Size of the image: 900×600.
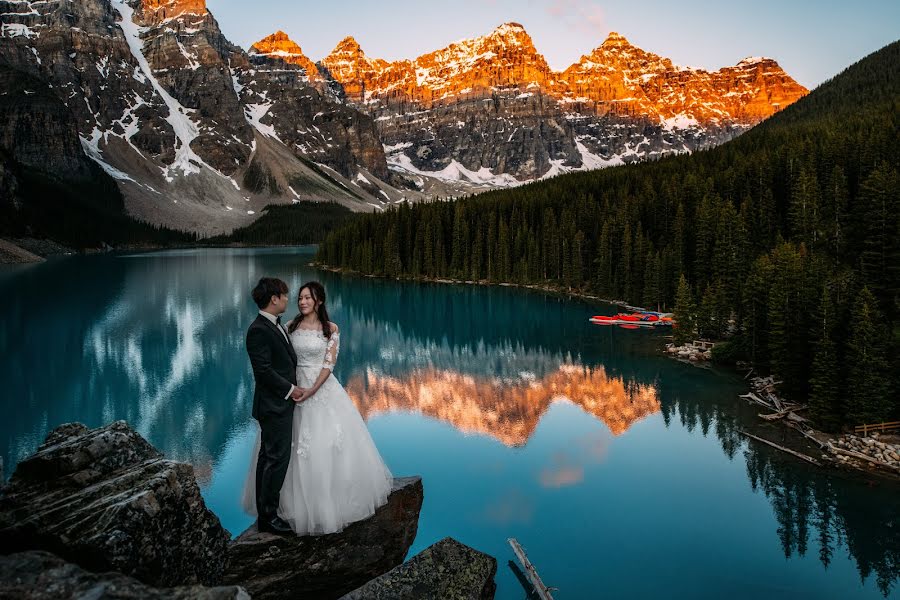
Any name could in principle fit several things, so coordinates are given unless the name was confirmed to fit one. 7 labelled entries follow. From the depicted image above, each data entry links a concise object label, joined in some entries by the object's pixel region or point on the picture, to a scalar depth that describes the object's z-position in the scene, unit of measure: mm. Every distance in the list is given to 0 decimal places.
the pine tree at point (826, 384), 23375
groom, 8383
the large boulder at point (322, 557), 8430
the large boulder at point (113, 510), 5500
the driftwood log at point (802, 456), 20803
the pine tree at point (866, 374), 22266
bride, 8883
